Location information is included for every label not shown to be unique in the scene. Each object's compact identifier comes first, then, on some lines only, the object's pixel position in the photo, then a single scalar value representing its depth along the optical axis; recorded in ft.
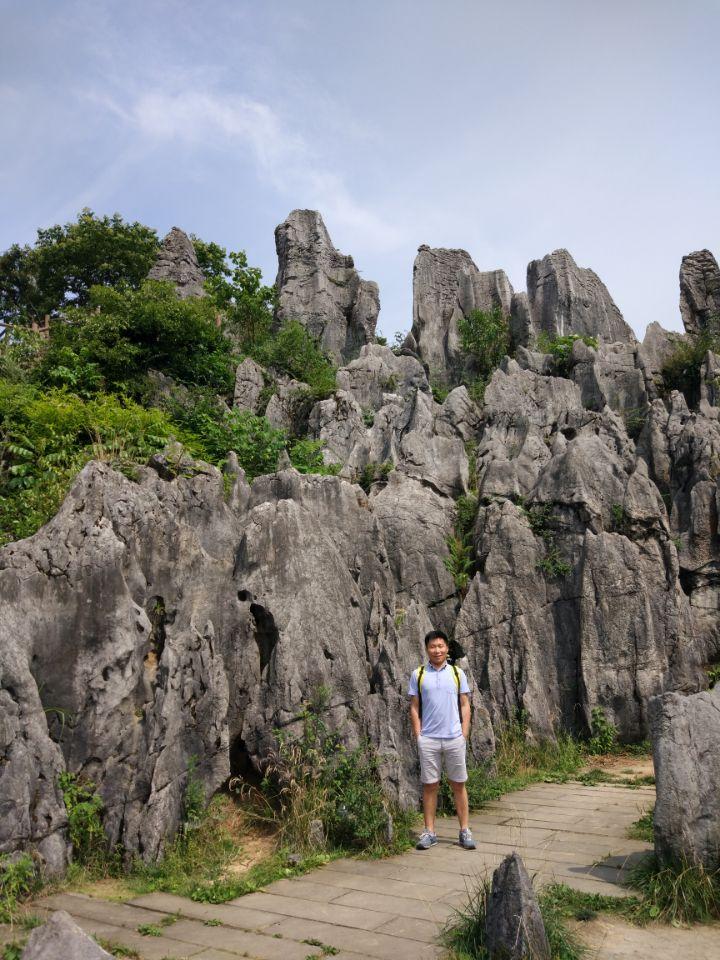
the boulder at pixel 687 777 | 18.15
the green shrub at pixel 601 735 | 38.75
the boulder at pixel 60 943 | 12.86
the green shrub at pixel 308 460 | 50.03
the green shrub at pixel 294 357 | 71.26
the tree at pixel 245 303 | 79.97
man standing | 23.76
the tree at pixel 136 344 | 58.59
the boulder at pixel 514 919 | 14.12
